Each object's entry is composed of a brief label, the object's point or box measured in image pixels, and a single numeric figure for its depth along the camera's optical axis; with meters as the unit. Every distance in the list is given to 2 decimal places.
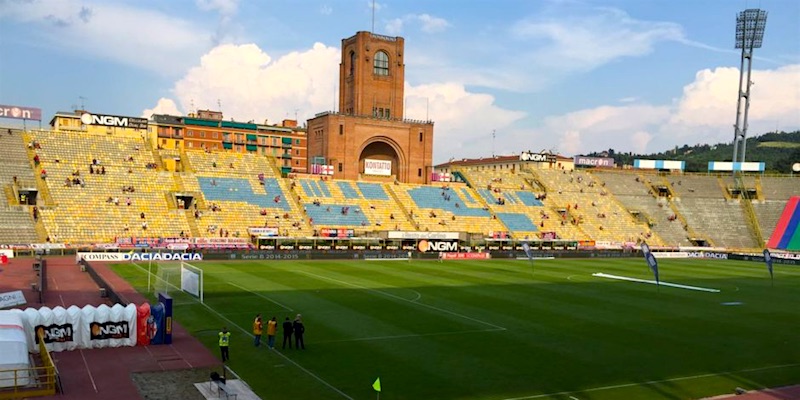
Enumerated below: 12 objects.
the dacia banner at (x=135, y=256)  57.34
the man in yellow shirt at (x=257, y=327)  26.22
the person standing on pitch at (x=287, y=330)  26.25
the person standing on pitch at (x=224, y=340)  23.23
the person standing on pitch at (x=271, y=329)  25.77
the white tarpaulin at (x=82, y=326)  24.17
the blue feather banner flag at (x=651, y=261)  44.03
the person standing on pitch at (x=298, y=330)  25.95
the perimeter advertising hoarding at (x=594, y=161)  134.38
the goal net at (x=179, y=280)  38.00
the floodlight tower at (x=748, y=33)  104.31
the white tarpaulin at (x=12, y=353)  19.17
